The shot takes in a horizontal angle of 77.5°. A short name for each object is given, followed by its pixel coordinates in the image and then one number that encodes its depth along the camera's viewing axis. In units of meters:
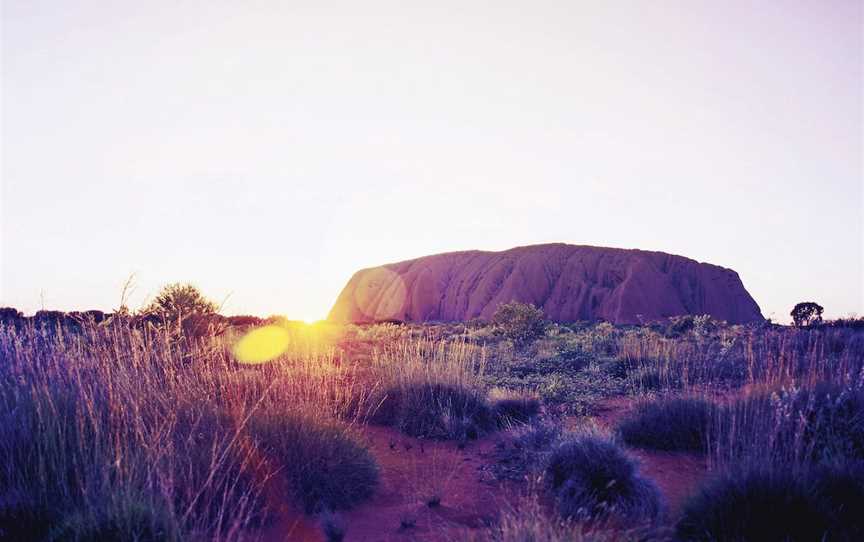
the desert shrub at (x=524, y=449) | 5.30
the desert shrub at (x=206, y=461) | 3.77
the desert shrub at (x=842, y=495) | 3.39
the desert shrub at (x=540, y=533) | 2.82
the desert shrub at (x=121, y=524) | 2.91
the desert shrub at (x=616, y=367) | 12.00
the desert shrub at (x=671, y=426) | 6.25
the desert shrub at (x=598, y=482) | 3.99
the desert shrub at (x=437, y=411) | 7.07
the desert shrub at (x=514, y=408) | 7.80
